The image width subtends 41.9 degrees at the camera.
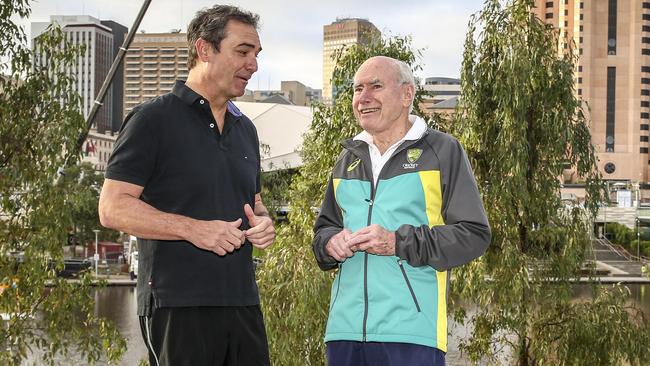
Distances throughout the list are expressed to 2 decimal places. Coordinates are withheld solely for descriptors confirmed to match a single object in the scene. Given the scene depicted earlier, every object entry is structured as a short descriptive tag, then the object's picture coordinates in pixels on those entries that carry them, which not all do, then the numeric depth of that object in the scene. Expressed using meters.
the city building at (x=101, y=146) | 114.51
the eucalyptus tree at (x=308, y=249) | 9.33
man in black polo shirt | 2.43
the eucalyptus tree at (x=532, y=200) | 11.19
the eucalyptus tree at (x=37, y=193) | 8.52
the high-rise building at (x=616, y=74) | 94.94
